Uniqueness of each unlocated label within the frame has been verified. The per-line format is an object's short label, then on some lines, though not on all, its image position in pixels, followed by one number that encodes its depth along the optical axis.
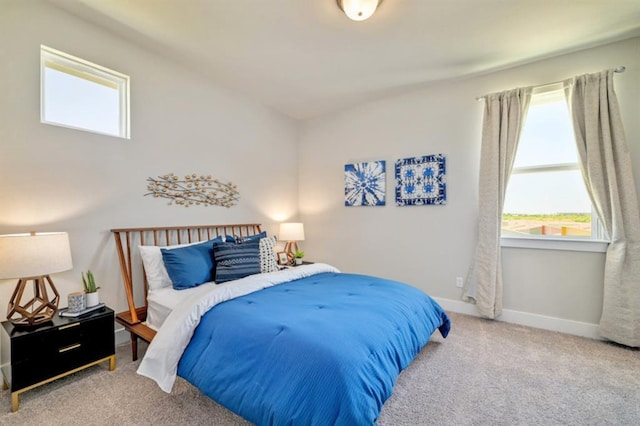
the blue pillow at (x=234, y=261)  2.64
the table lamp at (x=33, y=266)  1.80
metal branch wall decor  3.02
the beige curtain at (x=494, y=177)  3.05
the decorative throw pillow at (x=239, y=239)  3.02
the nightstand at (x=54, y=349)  1.80
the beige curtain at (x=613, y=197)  2.52
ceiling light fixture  2.08
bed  1.34
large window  2.88
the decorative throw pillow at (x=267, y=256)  2.95
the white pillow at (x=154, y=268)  2.59
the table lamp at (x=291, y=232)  4.12
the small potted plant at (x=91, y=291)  2.24
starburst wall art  4.00
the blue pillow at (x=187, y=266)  2.53
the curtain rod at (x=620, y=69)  2.56
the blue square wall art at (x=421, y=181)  3.55
